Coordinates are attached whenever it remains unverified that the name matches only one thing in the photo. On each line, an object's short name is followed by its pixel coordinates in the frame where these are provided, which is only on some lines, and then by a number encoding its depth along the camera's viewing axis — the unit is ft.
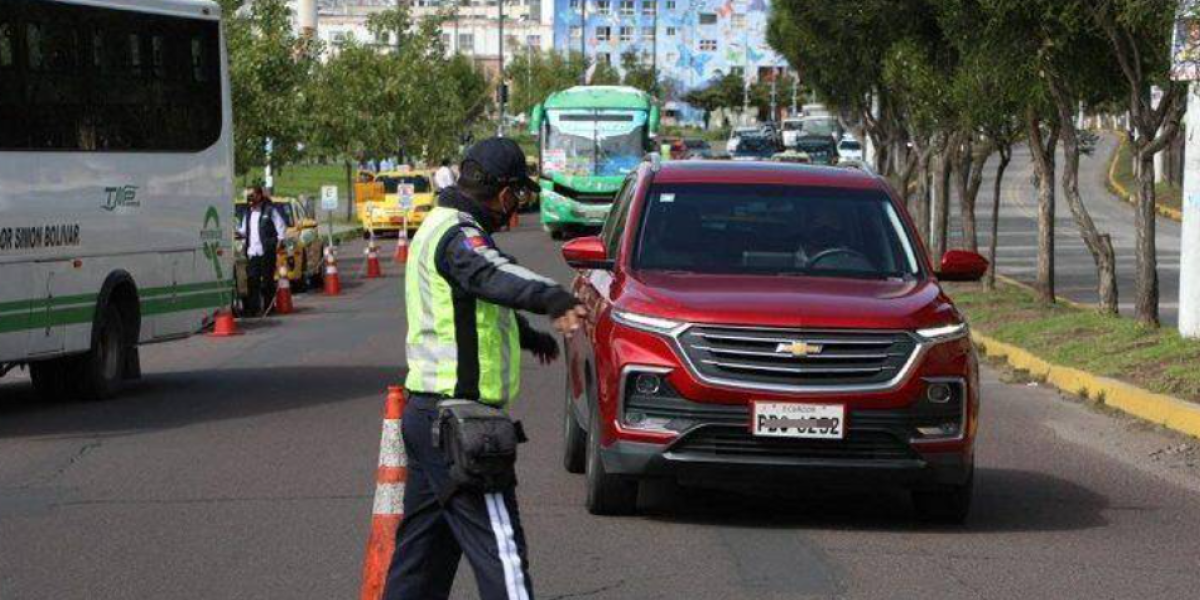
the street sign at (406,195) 158.71
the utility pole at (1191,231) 60.70
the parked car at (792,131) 266.98
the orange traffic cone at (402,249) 140.56
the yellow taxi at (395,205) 170.71
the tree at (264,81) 138.21
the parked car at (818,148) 240.94
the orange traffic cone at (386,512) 23.52
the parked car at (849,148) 258.57
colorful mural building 513.45
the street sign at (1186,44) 51.85
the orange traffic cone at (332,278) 108.88
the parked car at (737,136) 262.30
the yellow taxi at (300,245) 108.37
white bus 53.78
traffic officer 20.90
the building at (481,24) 552.25
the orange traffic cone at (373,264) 125.08
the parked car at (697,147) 270.55
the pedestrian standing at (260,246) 94.53
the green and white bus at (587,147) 161.68
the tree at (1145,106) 62.85
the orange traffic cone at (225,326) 82.48
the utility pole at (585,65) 406.41
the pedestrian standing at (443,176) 156.15
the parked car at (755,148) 249.34
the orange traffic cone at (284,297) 94.58
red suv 33.53
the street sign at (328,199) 135.23
